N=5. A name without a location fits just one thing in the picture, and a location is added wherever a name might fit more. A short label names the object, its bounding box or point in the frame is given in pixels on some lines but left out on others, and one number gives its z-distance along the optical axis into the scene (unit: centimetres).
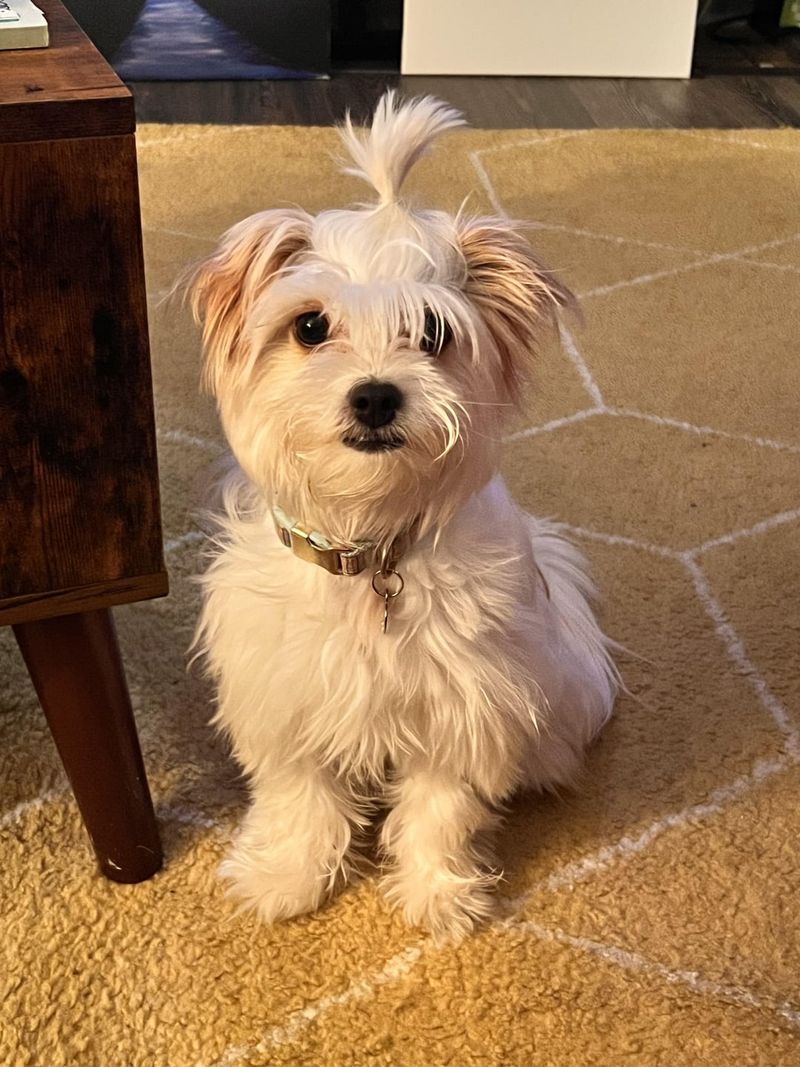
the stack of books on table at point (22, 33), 92
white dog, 90
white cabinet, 307
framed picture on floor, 297
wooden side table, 80
